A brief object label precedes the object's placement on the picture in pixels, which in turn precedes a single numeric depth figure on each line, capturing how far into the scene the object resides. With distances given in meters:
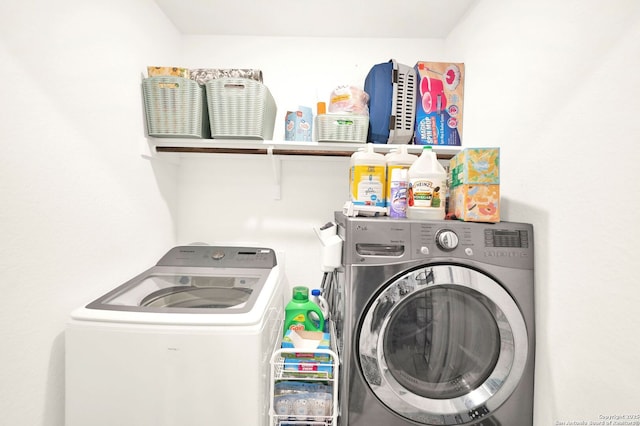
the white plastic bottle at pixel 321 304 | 1.51
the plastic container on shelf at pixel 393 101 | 1.51
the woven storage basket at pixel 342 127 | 1.45
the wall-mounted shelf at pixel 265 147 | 1.49
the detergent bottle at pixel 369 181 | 1.26
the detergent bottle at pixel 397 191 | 1.20
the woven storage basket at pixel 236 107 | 1.39
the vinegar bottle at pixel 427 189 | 1.16
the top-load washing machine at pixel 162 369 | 0.90
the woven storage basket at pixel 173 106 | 1.38
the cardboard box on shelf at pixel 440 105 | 1.55
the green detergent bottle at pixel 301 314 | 1.45
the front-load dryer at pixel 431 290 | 1.06
